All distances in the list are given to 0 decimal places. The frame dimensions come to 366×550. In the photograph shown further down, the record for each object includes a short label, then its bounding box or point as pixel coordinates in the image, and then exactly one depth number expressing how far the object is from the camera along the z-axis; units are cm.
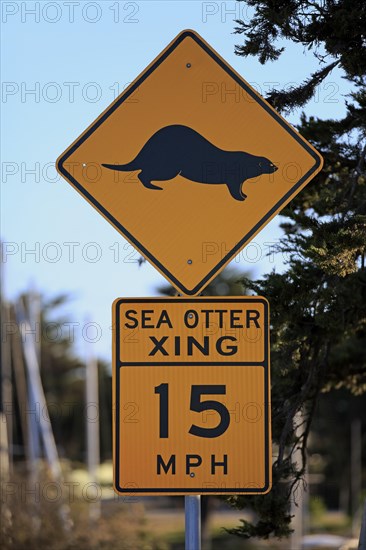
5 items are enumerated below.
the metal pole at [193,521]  811
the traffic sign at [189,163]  866
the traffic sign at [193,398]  828
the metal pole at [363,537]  1639
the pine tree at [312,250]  1440
